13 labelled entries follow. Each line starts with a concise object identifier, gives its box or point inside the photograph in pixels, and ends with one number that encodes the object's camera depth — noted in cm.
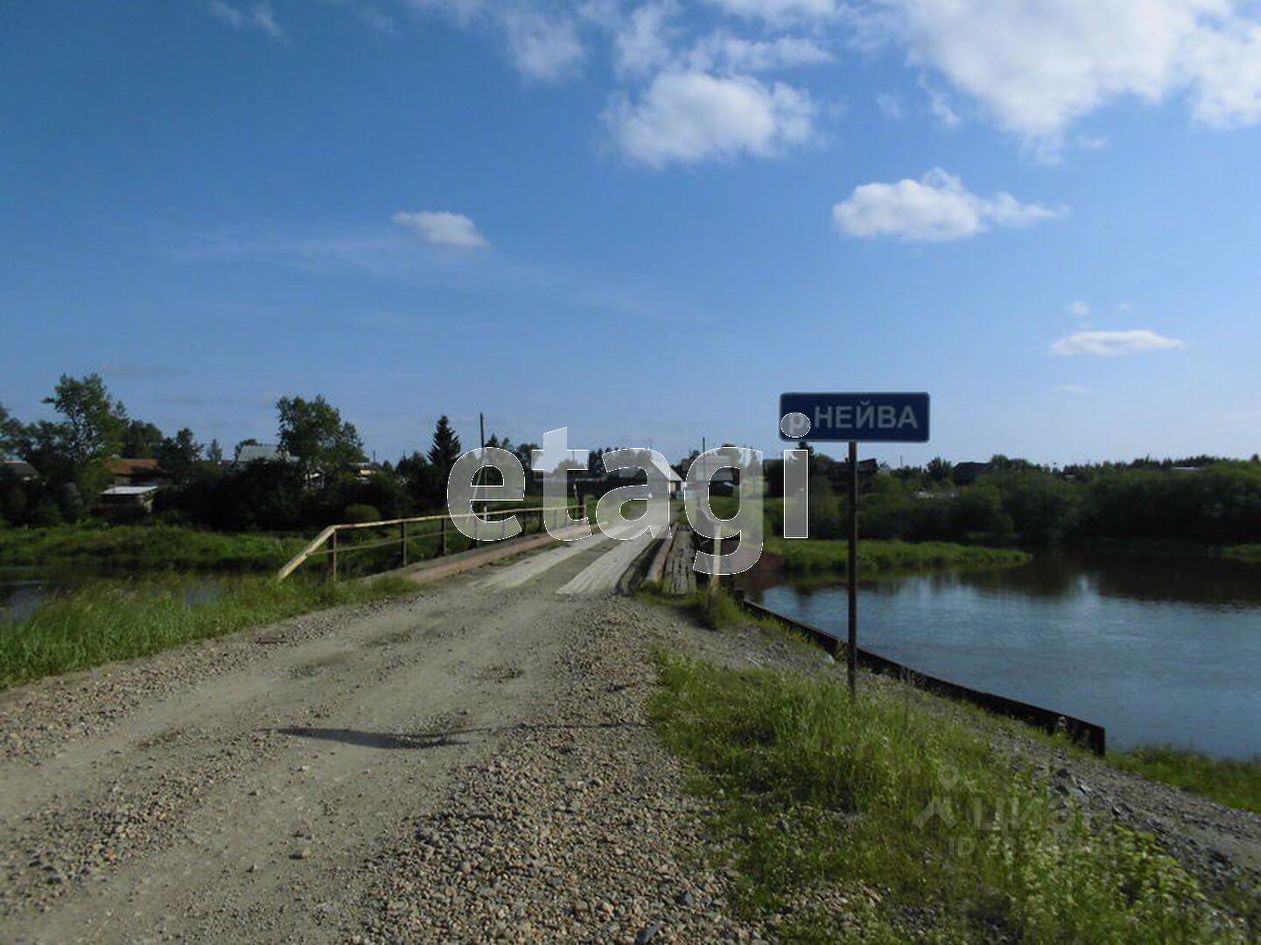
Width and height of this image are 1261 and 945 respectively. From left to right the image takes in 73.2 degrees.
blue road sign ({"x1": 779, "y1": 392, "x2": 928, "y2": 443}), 603
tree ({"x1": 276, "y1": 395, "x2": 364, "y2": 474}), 6944
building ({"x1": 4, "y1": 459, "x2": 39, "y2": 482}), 6660
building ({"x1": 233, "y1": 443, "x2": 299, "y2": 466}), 6907
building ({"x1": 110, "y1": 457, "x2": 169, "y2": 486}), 9588
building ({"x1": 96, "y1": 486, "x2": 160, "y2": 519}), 7050
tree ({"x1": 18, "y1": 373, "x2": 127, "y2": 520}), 7025
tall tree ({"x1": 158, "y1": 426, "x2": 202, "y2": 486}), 9375
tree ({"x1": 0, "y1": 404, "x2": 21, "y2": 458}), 6988
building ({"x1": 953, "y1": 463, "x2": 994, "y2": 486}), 11006
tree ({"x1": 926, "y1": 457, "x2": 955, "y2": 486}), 9791
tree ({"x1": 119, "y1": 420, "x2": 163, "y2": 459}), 11925
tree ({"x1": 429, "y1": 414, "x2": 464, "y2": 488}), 6469
